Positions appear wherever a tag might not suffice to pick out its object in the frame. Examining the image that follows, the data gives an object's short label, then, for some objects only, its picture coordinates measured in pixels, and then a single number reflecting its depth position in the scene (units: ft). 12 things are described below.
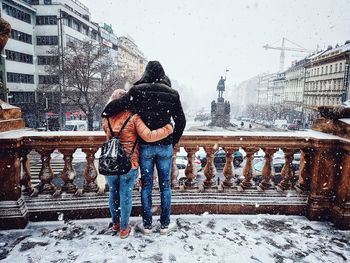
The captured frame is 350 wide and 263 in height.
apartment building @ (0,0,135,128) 111.86
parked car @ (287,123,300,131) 160.84
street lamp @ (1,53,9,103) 106.73
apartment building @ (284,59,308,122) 216.21
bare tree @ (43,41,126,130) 95.86
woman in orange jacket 10.03
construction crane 526.16
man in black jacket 10.03
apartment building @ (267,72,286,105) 283.18
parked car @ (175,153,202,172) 48.67
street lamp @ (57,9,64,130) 108.27
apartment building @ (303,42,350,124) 147.64
